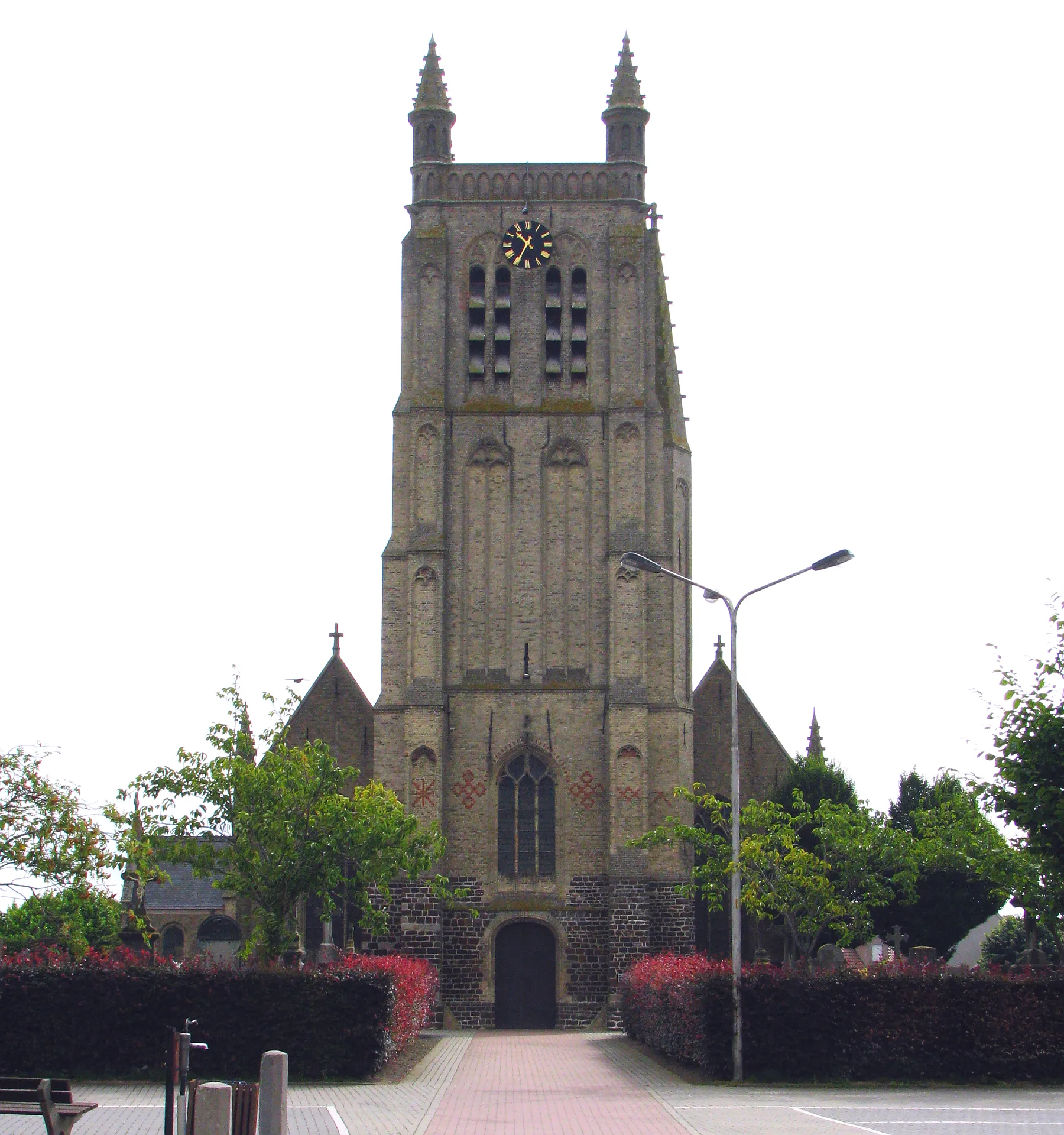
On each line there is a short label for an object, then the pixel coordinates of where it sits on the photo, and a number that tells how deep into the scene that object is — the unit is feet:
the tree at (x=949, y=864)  126.72
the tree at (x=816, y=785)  155.12
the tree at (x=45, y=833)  95.96
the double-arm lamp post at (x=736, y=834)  82.38
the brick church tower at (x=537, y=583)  141.79
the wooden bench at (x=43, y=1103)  49.83
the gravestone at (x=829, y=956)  125.59
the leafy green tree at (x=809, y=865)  121.08
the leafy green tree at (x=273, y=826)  111.24
